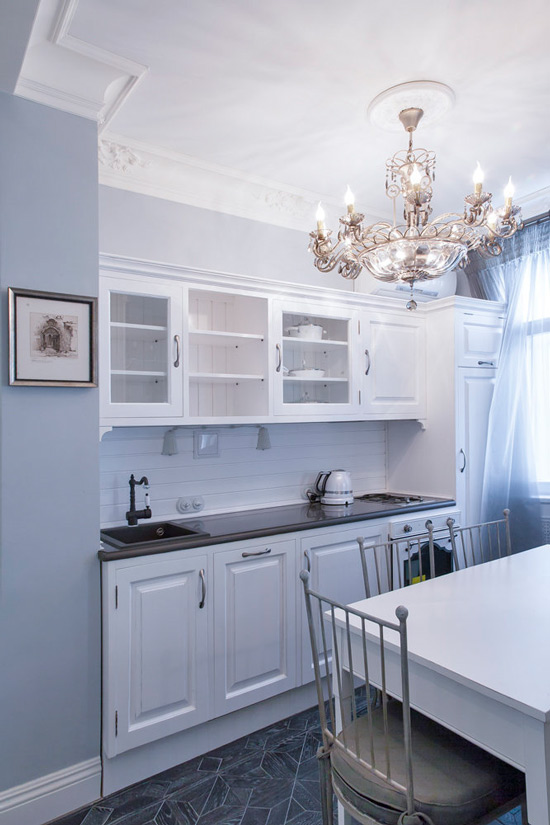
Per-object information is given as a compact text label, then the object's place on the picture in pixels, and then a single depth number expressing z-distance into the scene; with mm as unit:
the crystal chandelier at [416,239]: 1952
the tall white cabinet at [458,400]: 3463
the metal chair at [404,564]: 2967
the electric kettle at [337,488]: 3250
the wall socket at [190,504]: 2873
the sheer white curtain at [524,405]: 3475
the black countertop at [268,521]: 2232
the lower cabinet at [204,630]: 2139
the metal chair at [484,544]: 3426
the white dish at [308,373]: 3071
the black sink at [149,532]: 2561
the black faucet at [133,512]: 2619
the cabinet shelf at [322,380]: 3055
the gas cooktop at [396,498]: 3377
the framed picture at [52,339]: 1973
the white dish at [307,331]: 3068
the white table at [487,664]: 1175
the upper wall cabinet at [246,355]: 2455
